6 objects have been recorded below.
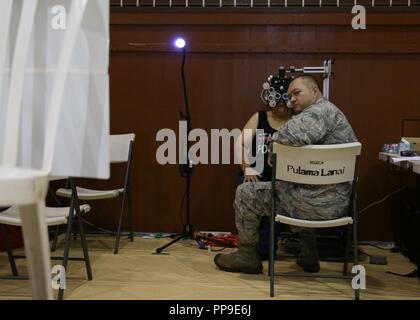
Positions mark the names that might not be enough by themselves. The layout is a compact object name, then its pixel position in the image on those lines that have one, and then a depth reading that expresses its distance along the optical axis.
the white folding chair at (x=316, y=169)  2.45
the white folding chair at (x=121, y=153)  3.53
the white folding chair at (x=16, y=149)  0.92
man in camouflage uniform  2.62
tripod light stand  3.87
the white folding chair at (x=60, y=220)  2.36
